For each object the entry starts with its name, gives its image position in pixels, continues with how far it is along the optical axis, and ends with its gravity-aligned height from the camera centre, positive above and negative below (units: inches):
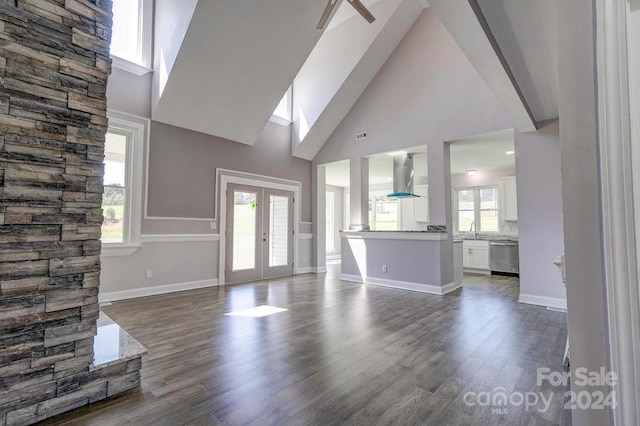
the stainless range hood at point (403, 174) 230.1 +38.0
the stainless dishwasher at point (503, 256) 256.7 -28.7
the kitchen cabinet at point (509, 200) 285.3 +22.6
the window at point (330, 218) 428.4 +7.3
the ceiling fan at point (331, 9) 138.9 +103.9
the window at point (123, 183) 167.3 +22.9
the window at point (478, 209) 302.4 +14.9
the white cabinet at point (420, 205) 338.0 +20.6
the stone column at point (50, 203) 60.5 +4.3
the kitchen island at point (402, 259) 191.2 -25.3
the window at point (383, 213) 385.7 +13.9
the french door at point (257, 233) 219.2 -8.3
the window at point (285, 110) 257.6 +99.0
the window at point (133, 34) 171.3 +111.2
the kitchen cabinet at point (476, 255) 274.8 -29.4
